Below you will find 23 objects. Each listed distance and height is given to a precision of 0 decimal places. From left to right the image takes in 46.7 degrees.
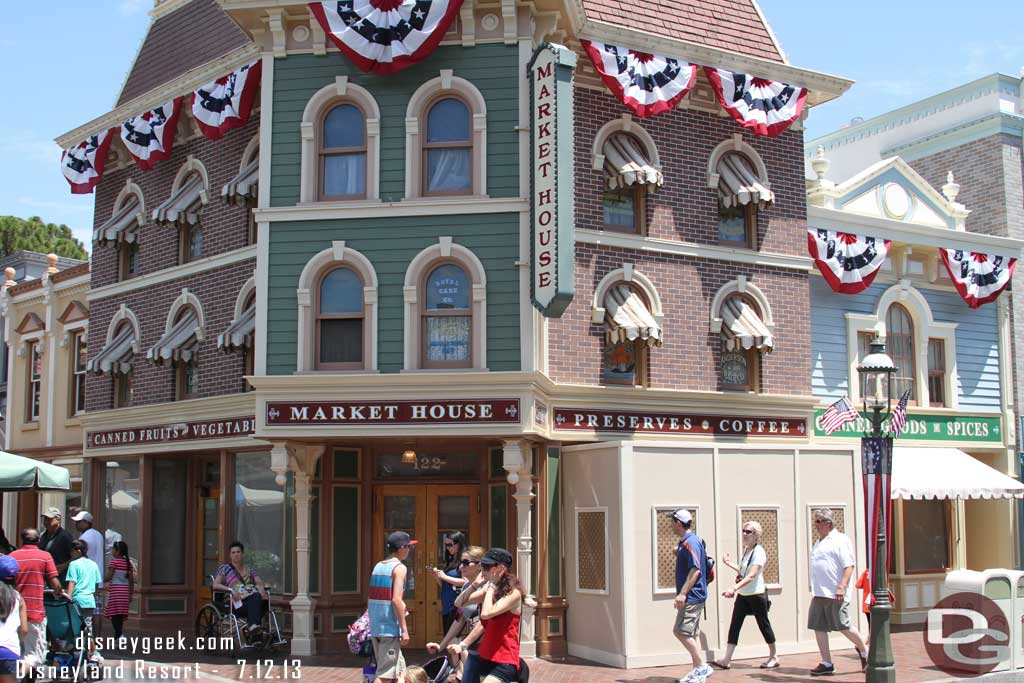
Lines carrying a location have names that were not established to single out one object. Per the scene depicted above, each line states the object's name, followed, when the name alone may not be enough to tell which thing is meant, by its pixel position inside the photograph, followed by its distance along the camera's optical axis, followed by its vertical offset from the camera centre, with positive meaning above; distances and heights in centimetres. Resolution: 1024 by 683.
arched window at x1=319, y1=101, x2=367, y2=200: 1681 +460
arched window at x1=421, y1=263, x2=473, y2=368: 1619 +218
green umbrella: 1480 +7
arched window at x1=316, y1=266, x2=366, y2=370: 1648 +220
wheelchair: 1664 -216
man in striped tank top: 1085 -121
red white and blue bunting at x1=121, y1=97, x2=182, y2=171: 2028 +595
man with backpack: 1335 -129
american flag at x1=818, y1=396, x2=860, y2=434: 1767 +89
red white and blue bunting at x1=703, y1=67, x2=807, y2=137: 1888 +604
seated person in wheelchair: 1681 -155
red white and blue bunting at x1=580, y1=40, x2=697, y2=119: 1773 +604
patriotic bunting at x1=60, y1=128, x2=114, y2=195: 2175 +587
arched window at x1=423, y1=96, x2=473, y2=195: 1659 +459
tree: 5601 +1142
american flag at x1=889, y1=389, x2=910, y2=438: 1664 +87
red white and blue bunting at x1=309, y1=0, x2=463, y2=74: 1623 +613
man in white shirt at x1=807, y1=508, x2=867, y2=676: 1428 -128
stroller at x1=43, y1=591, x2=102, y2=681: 1311 -174
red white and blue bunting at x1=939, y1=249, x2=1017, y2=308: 2262 +386
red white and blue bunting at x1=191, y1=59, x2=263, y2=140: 1845 +596
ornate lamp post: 1316 +13
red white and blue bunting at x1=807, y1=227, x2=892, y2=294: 2078 +386
